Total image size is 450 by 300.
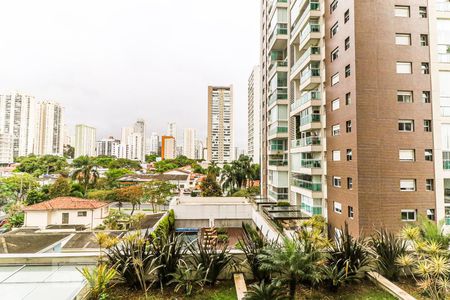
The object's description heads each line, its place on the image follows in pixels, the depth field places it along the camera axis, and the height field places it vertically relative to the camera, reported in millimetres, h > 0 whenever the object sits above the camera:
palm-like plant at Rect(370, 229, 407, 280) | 5660 -2186
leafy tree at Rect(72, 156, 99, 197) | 35906 -1672
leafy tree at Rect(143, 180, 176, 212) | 31617 -3763
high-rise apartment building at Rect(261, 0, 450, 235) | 13984 +3110
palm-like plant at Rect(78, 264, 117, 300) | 4434 -2218
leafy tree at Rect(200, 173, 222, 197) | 36781 -3891
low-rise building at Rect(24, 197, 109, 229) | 23859 -5074
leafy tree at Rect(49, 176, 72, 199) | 32250 -3475
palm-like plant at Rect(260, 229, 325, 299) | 4551 -1935
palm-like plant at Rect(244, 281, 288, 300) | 4145 -2266
